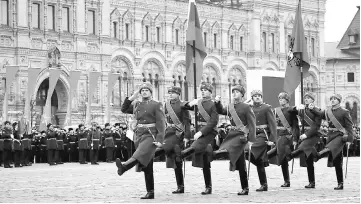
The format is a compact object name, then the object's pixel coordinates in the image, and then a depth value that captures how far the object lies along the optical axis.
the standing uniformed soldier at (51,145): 28.72
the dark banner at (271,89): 29.22
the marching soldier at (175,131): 13.35
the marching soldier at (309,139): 14.54
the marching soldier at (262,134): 13.81
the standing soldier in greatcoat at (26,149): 27.74
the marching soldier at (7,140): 26.05
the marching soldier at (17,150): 26.67
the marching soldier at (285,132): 14.76
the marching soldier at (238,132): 13.27
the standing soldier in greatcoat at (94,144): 29.82
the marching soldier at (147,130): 12.49
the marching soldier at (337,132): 14.50
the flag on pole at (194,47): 15.20
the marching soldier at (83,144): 29.73
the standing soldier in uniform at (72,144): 30.64
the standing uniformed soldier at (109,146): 30.92
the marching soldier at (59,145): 29.23
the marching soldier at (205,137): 13.23
